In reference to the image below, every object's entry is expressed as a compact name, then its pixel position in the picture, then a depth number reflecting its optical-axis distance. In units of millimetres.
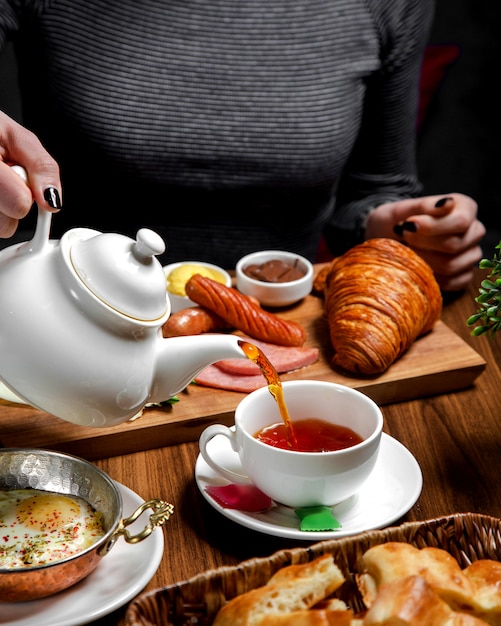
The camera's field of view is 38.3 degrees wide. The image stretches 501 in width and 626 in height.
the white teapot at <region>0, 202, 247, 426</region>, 883
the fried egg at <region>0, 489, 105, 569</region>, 898
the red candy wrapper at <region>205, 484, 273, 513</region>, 1039
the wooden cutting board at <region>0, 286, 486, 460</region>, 1211
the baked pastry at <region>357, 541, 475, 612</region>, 743
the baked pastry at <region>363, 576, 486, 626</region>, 679
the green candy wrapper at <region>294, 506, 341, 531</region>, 991
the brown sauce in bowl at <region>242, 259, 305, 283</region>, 1708
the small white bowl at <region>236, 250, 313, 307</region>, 1677
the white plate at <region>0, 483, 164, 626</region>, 839
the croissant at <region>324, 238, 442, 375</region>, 1418
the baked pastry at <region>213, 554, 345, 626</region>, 724
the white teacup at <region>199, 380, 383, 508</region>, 981
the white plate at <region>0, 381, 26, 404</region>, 1286
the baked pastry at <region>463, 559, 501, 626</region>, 736
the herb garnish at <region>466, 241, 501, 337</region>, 1108
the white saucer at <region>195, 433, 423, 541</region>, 997
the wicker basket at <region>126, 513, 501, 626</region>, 748
